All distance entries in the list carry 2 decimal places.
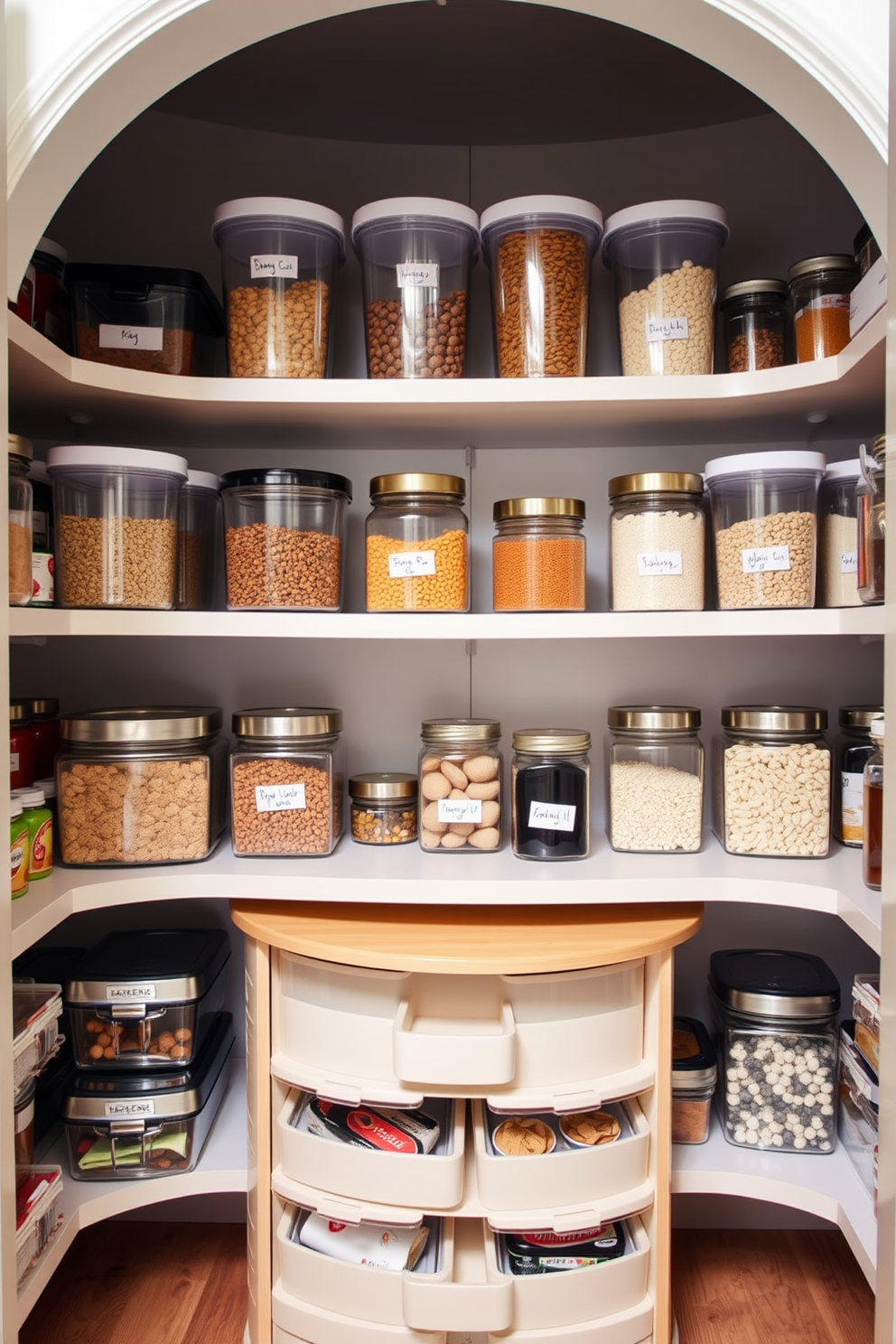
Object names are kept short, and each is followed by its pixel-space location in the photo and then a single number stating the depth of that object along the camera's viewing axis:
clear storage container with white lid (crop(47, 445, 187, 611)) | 1.40
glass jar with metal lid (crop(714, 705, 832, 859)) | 1.47
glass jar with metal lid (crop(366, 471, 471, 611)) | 1.45
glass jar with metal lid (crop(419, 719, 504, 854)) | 1.49
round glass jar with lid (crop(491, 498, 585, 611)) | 1.45
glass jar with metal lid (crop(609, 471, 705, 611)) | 1.44
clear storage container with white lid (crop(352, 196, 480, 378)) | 1.42
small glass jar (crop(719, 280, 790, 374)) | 1.49
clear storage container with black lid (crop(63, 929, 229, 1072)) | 1.51
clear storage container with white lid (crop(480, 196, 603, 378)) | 1.42
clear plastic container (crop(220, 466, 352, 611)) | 1.45
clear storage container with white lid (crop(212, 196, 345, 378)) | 1.43
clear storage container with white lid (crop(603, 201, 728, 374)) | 1.42
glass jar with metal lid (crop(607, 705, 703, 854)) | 1.51
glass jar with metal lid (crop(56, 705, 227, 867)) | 1.46
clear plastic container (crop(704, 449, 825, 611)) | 1.41
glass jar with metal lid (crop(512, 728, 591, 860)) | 1.46
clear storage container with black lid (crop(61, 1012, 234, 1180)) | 1.49
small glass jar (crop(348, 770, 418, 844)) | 1.58
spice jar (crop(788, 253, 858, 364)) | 1.41
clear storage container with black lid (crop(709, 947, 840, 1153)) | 1.52
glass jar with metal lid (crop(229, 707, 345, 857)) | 1.49
